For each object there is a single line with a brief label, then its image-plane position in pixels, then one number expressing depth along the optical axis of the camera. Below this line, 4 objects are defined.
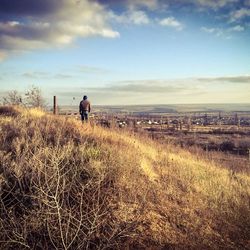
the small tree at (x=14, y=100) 17.59
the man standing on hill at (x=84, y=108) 14.17
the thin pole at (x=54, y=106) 15.90
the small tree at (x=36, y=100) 18.57
